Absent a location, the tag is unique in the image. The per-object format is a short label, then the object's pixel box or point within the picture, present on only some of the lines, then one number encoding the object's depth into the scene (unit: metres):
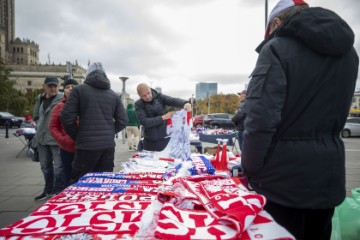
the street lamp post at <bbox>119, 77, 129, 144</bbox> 12.16
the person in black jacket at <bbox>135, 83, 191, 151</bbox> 3.44
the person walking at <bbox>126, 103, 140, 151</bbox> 8.73
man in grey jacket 3.77
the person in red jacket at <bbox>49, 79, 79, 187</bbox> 3.23
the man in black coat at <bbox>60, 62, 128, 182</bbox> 2.79
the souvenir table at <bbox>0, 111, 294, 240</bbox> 1.02
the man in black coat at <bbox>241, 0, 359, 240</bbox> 1.23
